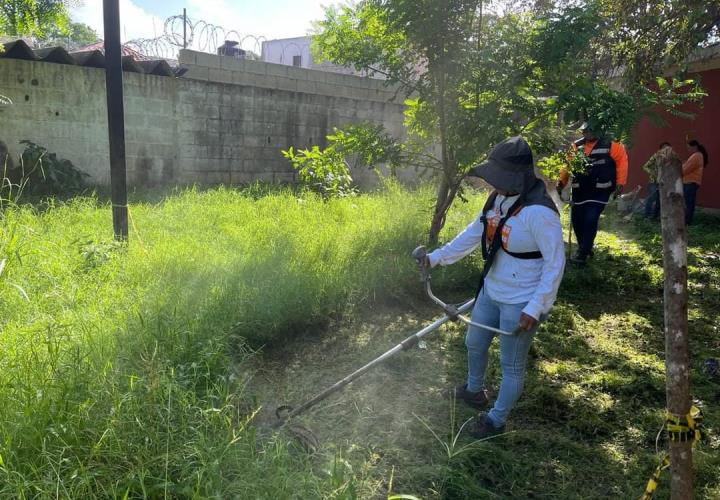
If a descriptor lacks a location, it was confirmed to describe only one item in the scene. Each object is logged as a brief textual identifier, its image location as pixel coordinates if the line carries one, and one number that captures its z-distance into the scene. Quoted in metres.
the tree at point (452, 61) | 4.77
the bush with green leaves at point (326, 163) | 5.56
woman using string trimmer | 2.52
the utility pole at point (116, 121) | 4.47
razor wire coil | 8.00
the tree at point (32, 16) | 4.70
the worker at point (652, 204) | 9.70
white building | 25.03
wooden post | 1.54
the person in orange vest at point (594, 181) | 6.03
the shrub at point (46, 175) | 6.95
